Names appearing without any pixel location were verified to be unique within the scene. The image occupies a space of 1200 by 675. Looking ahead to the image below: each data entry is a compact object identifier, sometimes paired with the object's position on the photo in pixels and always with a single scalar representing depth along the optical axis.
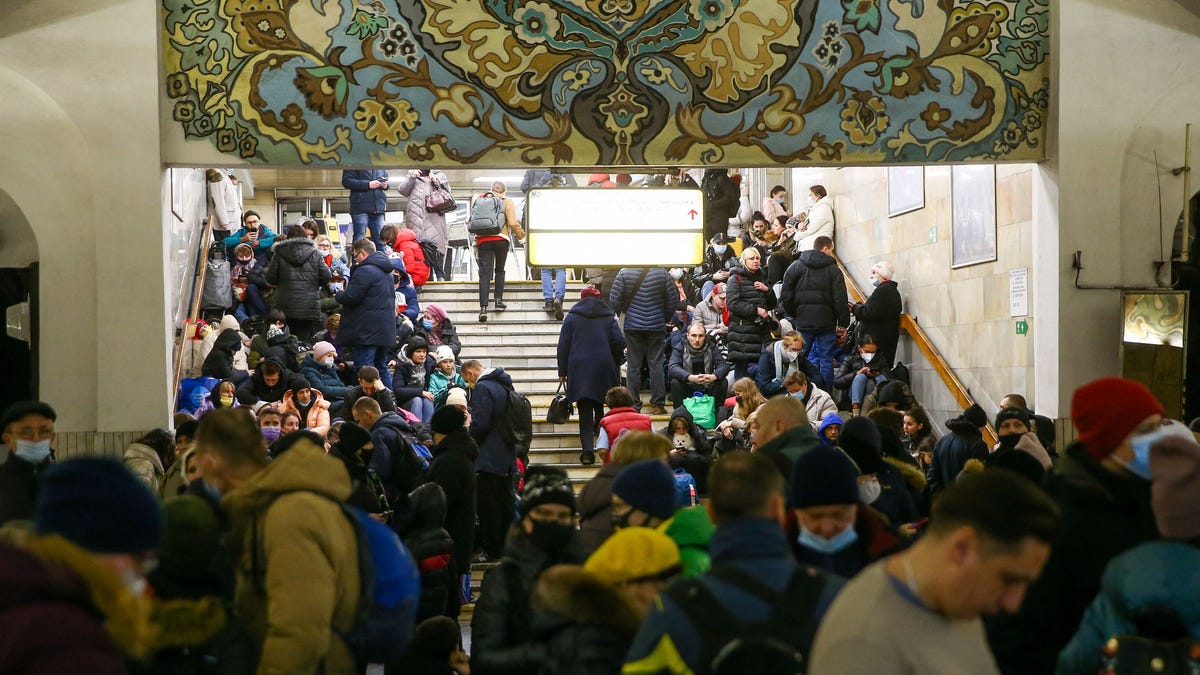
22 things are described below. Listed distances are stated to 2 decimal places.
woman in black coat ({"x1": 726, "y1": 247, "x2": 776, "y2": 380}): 14.94
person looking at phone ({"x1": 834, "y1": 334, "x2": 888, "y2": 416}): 14.25
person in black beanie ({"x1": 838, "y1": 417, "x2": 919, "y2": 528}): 6.27
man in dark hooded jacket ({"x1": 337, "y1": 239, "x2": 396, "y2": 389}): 13.97
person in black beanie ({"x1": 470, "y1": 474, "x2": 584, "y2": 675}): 4.86
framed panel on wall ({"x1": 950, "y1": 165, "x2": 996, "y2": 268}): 13.48
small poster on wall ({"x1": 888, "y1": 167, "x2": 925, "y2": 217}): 15.56
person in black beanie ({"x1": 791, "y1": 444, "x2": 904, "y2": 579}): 4.35
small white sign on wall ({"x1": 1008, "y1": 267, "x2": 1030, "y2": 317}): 11.48
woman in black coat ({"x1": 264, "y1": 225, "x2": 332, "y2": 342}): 14.83
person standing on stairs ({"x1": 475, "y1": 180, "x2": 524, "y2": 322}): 17.92
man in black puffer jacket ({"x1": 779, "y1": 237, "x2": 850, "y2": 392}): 14.88
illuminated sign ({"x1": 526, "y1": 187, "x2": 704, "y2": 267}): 10.41
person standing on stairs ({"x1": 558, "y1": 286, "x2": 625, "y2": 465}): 13.45
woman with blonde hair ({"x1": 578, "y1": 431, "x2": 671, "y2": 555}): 5.60
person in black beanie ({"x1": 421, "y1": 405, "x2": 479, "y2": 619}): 9.24
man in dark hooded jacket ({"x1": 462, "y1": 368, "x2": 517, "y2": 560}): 11.25
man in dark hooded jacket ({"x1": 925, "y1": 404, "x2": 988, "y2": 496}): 8.98
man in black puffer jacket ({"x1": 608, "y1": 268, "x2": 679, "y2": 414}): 14.83
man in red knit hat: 3.94
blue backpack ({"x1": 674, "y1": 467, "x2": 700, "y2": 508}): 10.17
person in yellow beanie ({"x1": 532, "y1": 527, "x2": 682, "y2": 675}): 3.96
